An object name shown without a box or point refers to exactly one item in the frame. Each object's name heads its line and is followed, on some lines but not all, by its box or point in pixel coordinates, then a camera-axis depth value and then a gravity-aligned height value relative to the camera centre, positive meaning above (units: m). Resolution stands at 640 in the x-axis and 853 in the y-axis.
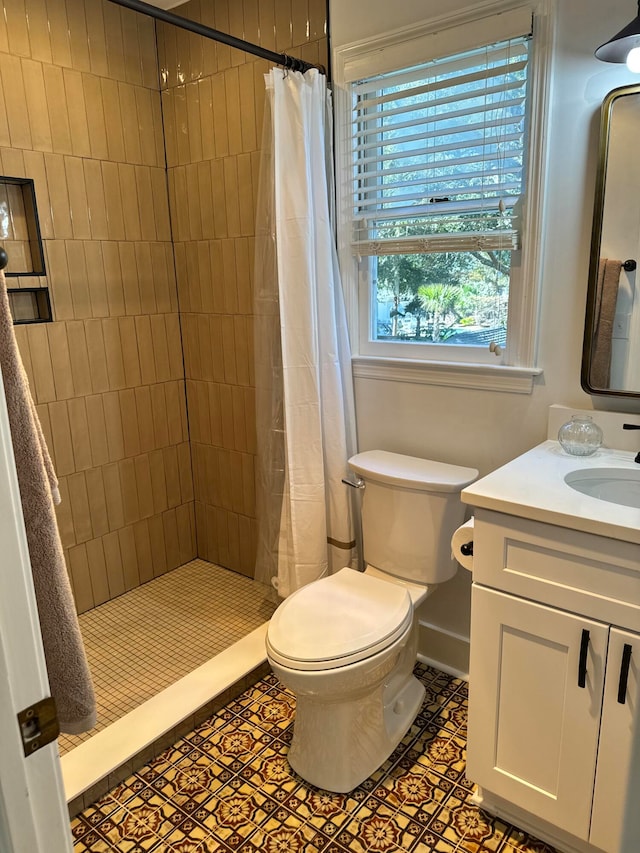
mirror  1.59 +0.00
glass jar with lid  1.68 -0.47
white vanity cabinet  1.33 -0.94
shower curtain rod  1.59 +0.67
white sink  1.61 -0.57
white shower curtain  2.01 -0.28
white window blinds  1.79 +0.35
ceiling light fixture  1.41 +0.49
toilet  1.65 -0.97
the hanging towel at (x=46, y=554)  0.83 -0.39
